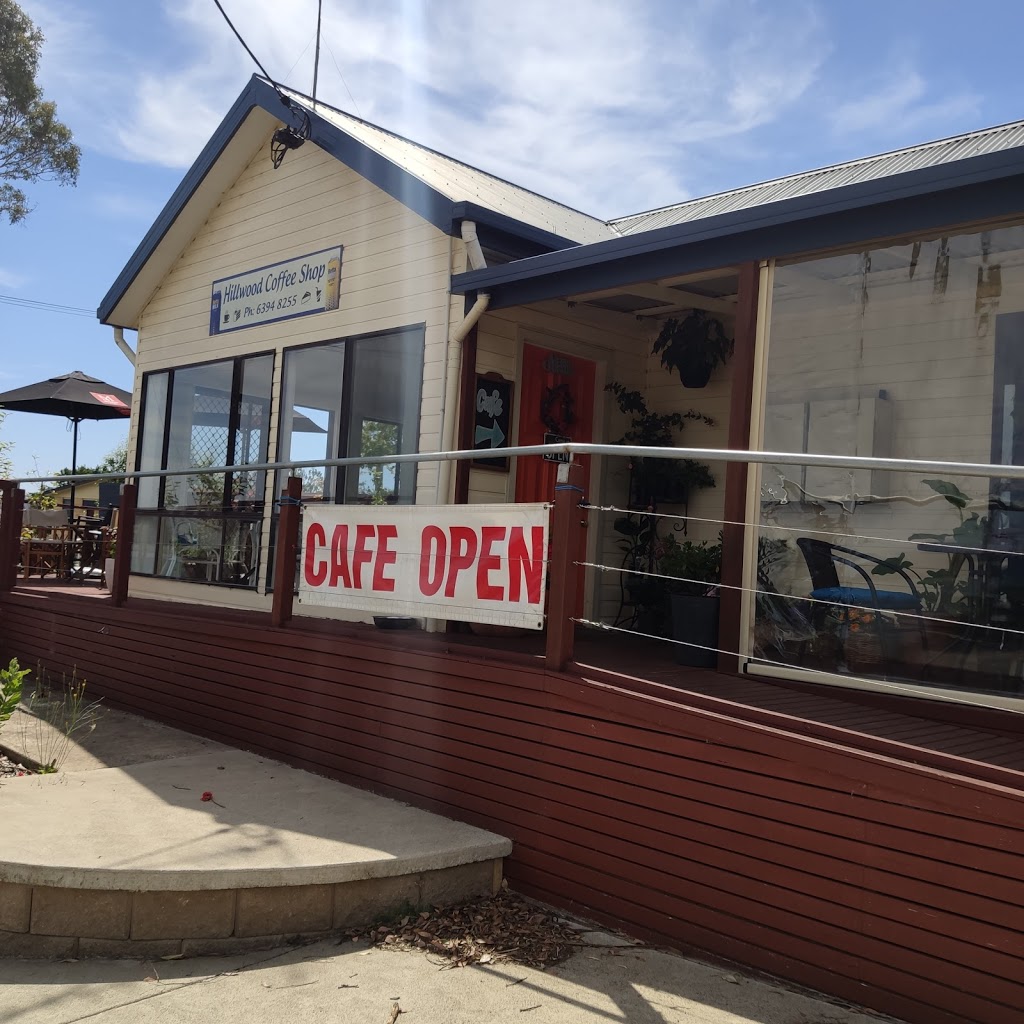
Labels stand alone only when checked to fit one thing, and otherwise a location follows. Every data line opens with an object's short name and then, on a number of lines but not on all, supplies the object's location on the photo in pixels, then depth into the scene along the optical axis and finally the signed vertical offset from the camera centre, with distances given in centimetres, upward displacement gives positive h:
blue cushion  428 -8
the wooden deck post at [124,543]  688 -7
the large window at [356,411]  685 +102
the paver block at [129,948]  337 -143
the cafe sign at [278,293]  770 +211
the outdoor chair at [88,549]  1001 -17
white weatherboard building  430 +134
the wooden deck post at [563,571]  398 -4
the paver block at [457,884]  377 -131
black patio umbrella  1186 +159
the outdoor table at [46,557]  977 -28
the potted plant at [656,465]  753 +79
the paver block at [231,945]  339 -141
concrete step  339 -117
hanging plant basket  730 +167
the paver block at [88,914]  339 -132
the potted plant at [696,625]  503 -29
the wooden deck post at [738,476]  477 +47
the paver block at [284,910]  346 -131
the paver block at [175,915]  339 -131
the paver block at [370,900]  359 -130
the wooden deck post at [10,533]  812 -5
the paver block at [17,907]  340 -132
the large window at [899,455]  415 +56
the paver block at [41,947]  339 -144
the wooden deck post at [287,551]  539 -4
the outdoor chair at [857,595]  428 -7
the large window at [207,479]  814 +53
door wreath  722 +112
